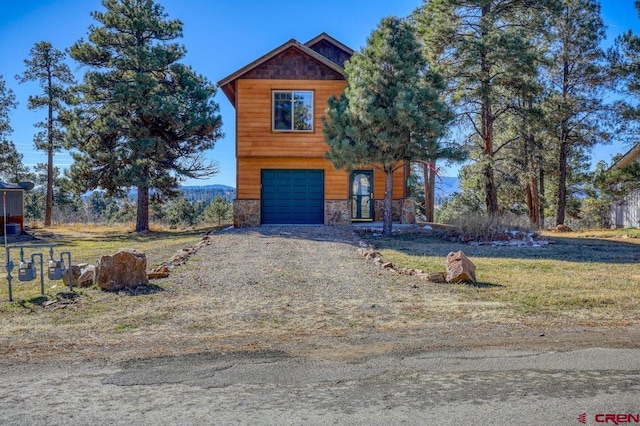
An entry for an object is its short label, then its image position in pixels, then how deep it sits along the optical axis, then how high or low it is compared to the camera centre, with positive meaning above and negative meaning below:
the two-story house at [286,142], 18.27 +2.78
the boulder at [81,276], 7.74 -0.93
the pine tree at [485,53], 18.52 +6.32
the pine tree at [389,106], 14.75 +3.38
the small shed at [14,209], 20.34 +0.29
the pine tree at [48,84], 26.81 +7.18
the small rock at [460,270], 7.90 -0.81
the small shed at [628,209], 24.53 +0.61
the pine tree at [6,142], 26.75 +3.99
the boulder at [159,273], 8.23 -0.94
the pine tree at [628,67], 17.47 +5.61
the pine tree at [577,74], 22.05 +6.58
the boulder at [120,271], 7.47 -0.82
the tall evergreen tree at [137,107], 19.64 +4.41
